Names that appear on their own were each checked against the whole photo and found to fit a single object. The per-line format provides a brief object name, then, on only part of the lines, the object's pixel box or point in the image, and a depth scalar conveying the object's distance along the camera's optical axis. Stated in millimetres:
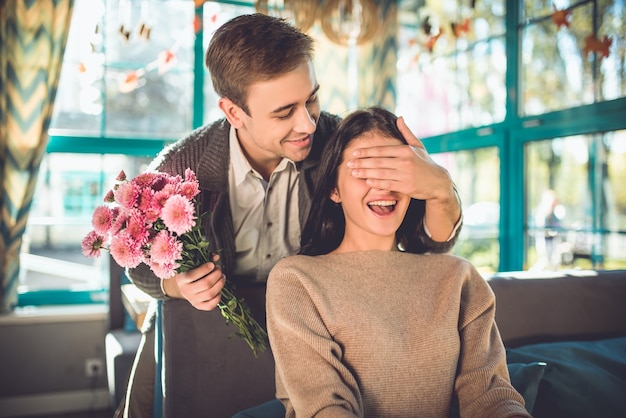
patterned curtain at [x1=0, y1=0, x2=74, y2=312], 3035
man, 1413
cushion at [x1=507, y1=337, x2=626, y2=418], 1441
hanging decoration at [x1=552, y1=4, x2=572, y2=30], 2367
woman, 1151
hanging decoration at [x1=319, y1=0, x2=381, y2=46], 3082
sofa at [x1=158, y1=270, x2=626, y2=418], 1453
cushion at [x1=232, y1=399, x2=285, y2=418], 1348
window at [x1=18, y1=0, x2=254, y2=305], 3338
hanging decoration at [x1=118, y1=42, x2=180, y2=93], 3391
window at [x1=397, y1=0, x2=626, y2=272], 2289
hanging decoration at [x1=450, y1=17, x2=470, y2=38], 3012
